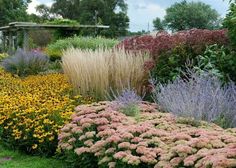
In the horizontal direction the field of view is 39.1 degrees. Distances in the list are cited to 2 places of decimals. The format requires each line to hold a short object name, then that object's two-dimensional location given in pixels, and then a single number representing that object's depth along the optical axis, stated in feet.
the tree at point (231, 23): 14.90
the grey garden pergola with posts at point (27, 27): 53.87
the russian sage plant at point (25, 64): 29.61
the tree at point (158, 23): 96.36
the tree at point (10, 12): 94.10
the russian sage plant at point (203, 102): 11.64
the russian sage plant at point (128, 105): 12.90
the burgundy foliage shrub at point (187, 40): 17.39
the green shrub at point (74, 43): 39.83
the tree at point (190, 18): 95.35
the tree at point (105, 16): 100.50
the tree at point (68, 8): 124.93
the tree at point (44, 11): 131.78
